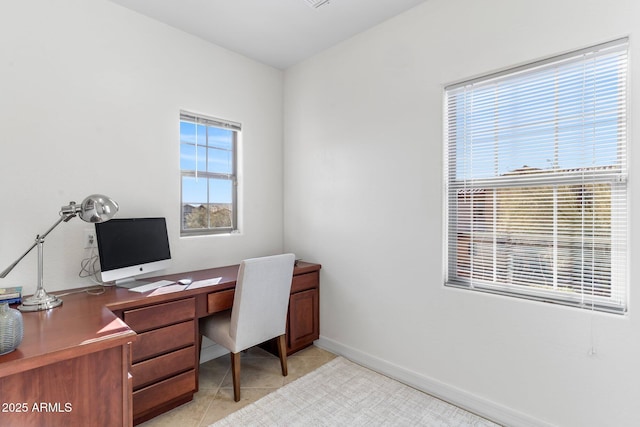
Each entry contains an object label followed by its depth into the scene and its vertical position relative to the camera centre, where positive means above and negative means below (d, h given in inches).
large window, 63.3 +7.0
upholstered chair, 83.5 -29.1
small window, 107.3 +12.6
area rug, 76.5 -51.7
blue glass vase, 43.5 -17.2
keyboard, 80.7 -20.7
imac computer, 78.1 -10.6
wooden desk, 45.8 -26.9
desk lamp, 63.9 -1.5
